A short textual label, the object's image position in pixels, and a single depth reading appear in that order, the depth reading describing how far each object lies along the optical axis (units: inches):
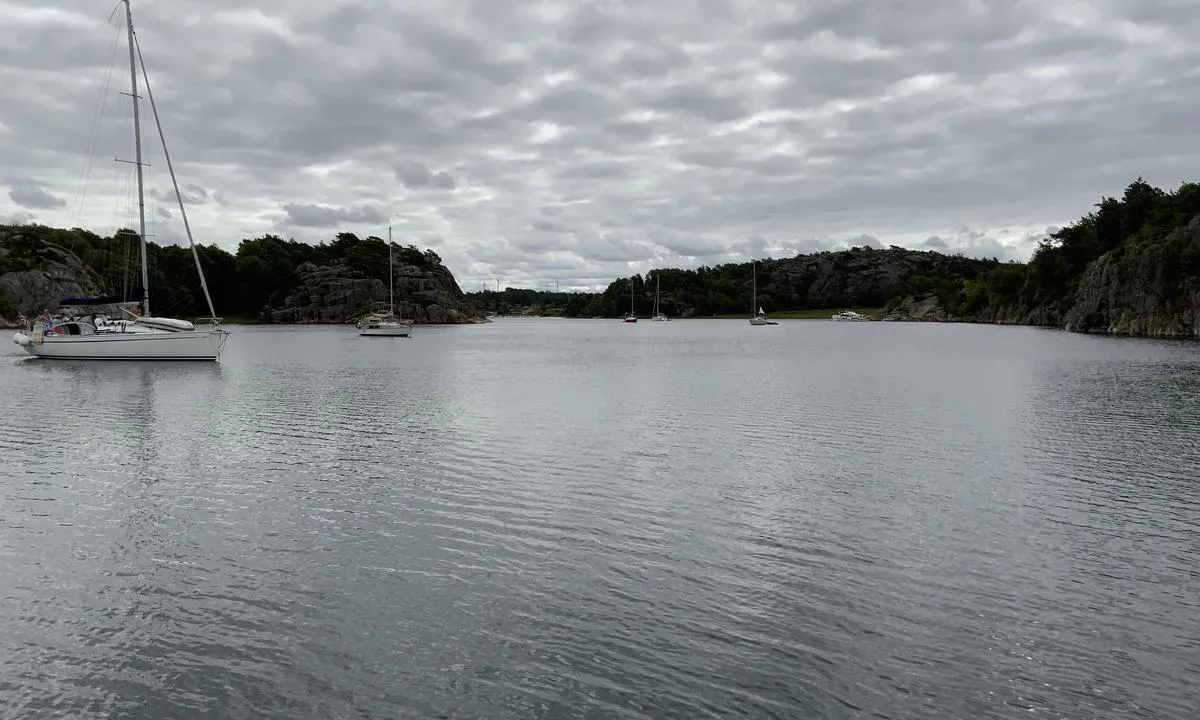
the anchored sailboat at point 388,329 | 4896.7
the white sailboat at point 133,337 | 2370.8
